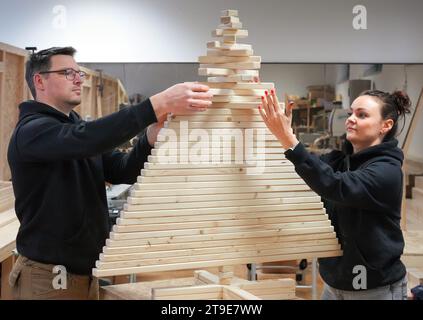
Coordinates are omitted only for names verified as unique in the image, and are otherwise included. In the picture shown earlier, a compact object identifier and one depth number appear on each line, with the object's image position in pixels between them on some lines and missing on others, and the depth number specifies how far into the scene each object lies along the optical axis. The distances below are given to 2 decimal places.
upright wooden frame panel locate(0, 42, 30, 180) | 4.79
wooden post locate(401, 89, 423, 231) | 5.40
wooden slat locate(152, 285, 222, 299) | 2.11
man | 2.06
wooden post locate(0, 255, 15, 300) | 4.11
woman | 2.09
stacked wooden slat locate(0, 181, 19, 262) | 3.79
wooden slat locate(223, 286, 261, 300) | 2.07
